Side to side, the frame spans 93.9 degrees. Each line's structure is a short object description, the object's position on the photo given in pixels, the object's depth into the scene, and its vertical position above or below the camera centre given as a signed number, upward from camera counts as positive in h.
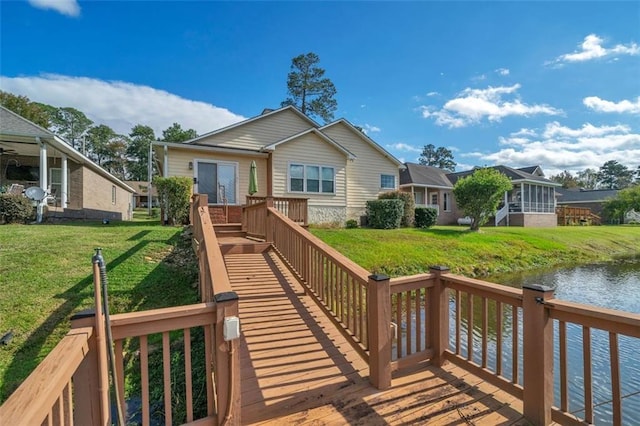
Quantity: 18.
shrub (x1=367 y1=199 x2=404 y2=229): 15.23 +0.05
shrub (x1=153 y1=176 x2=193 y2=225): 11.36 +0.77
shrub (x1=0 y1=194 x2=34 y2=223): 10.10 +0.25
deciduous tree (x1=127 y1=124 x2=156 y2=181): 52.72 +11.51
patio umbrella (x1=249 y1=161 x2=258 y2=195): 11.19 +1.24
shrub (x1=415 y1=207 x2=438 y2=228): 16.97 -0.23
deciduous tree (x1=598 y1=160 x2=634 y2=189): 74.44 +9.64
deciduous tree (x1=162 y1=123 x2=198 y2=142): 46.62 +13.07
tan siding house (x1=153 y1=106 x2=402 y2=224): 12.95 +2.50
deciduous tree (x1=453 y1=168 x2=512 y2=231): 15.55 +1.09
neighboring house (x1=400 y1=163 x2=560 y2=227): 23.30 +1.36
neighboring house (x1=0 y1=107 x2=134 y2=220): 10.91 +2.33
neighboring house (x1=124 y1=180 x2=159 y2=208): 46.02 +3.26
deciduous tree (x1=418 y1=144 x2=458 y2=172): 60.56 +11.58
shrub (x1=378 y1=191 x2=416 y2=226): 16.09 +0.65
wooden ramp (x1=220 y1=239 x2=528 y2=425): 2.47 -1.65
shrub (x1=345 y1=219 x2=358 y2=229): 15.46 -0.50
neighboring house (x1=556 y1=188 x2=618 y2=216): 38.75 +2.05
